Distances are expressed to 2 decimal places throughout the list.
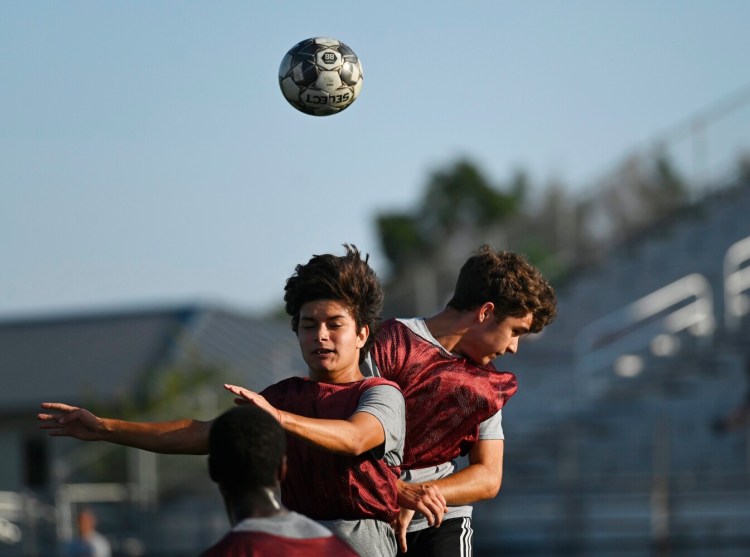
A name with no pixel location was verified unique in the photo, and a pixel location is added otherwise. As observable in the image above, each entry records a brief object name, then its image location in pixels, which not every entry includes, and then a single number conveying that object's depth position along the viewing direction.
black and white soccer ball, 14.23
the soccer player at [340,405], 10.11
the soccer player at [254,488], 7.41
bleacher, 32.81
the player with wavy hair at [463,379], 11.84
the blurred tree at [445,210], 114.19
